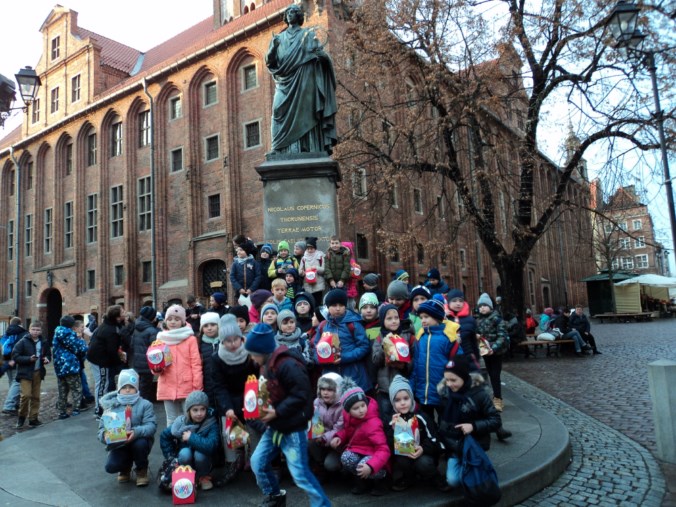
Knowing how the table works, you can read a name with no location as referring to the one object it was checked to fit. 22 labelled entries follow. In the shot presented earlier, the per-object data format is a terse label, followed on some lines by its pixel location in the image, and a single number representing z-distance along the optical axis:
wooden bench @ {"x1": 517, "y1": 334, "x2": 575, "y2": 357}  14.70
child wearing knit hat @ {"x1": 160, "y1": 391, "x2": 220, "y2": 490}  4.43
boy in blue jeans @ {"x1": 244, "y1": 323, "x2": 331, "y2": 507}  3.67
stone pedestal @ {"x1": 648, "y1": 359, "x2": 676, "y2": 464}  5.42
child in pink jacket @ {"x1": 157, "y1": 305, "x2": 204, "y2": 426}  5.10
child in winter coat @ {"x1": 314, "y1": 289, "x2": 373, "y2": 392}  4.88
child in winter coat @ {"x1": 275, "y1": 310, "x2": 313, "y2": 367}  4.80
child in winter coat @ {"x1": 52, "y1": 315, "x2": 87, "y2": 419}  8.39
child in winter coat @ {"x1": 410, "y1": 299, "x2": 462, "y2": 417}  4.72
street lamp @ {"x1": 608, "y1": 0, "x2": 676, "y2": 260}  9.11
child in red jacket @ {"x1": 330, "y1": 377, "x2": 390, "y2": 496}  4.07
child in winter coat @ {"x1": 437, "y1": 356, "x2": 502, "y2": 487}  3.99
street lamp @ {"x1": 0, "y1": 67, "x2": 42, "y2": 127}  10.30
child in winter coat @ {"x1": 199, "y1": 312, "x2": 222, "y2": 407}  5.18
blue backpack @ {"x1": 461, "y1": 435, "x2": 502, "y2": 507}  3.79
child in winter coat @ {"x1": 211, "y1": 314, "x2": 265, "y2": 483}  4.46
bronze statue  9.31
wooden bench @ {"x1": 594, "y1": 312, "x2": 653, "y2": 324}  30.85
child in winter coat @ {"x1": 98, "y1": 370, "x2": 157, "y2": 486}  4.55
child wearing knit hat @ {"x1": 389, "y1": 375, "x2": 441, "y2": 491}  4.17
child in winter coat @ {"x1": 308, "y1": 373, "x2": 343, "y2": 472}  4.27
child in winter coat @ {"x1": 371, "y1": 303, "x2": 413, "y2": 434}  4.77
